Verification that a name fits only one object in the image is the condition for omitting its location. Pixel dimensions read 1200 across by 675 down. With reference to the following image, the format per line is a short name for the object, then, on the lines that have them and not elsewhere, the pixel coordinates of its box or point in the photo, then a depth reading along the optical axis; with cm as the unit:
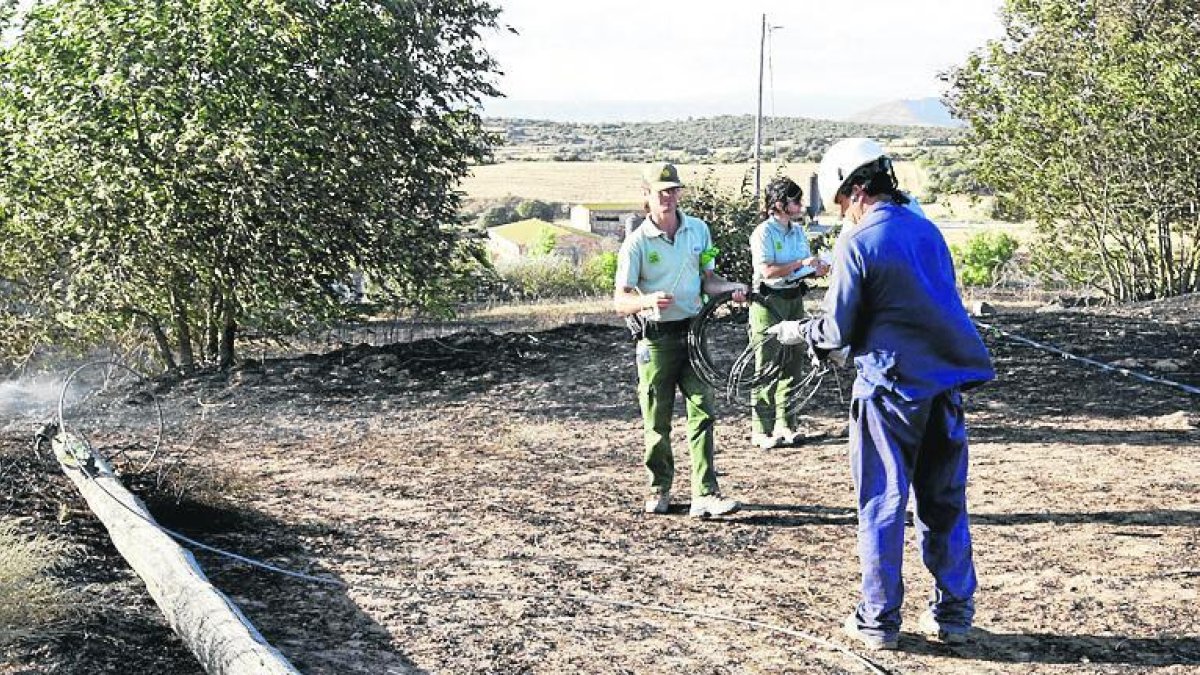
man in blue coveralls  567
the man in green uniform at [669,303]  775
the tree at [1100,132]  1931
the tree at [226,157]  1322
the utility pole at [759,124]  3809
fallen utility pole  526
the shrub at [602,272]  3609
